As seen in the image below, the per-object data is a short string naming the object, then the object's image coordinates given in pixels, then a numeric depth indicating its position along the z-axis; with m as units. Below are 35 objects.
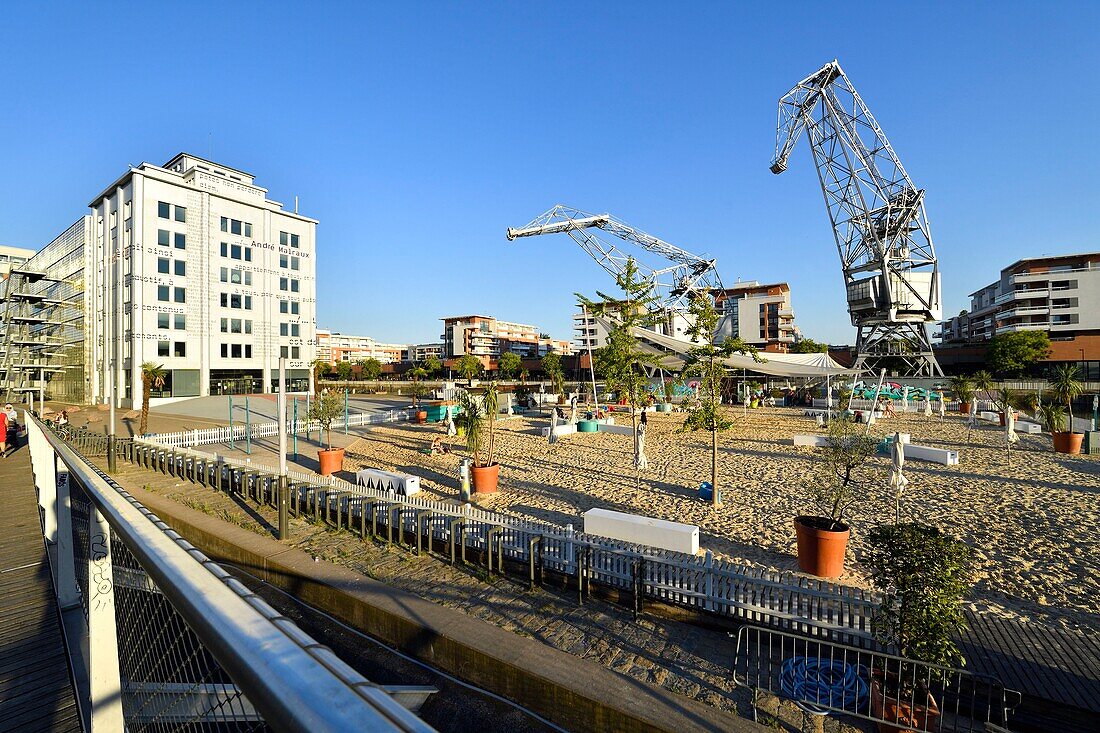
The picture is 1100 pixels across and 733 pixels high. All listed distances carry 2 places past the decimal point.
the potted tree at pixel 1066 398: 17.62
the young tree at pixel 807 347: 86.94
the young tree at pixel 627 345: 14.69
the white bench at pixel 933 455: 15.67
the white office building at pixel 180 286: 38.44
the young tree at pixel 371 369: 98.06
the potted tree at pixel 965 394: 30.66
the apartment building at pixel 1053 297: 62.06
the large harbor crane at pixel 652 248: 49.16
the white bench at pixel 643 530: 8.02
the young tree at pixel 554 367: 40.38
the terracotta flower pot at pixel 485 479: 12.55
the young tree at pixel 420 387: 33.51
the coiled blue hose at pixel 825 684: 4.68
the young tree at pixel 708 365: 12.09
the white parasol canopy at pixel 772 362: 30.91
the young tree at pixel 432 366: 89.29
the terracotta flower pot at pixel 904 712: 4.27
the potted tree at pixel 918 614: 4.33
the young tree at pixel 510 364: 89.00
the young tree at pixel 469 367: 75.80
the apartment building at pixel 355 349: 150.25
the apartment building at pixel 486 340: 131.12
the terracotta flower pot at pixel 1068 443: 17.56
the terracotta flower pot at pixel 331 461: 14.55
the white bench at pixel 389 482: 11.27
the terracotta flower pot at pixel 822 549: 7.50
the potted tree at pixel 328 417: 14.61
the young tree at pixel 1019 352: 52.38
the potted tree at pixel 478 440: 12.57
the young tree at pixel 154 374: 34.78
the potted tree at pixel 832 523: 7.52
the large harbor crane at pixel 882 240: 42.31
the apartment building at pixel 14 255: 50.25
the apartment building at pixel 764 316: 80.93
